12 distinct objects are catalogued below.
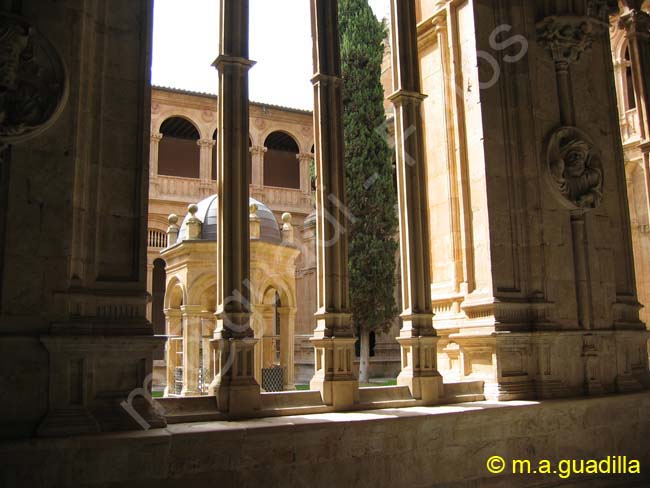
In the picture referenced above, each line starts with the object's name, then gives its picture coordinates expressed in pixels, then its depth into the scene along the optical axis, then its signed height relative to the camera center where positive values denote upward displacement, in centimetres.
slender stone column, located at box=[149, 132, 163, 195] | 2144 +571
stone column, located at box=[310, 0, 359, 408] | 544 +93
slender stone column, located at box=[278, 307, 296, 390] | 1024 -5
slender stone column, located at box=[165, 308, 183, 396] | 1023 +5
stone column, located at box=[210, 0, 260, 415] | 490 +87
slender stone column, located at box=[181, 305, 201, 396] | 932 -3
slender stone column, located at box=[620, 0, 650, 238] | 816 +338
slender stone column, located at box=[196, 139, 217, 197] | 2216 +590
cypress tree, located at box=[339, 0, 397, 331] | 1483 +379
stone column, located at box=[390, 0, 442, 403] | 593 +111
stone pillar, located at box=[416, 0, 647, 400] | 625 +126
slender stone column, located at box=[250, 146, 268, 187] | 2298 +617
